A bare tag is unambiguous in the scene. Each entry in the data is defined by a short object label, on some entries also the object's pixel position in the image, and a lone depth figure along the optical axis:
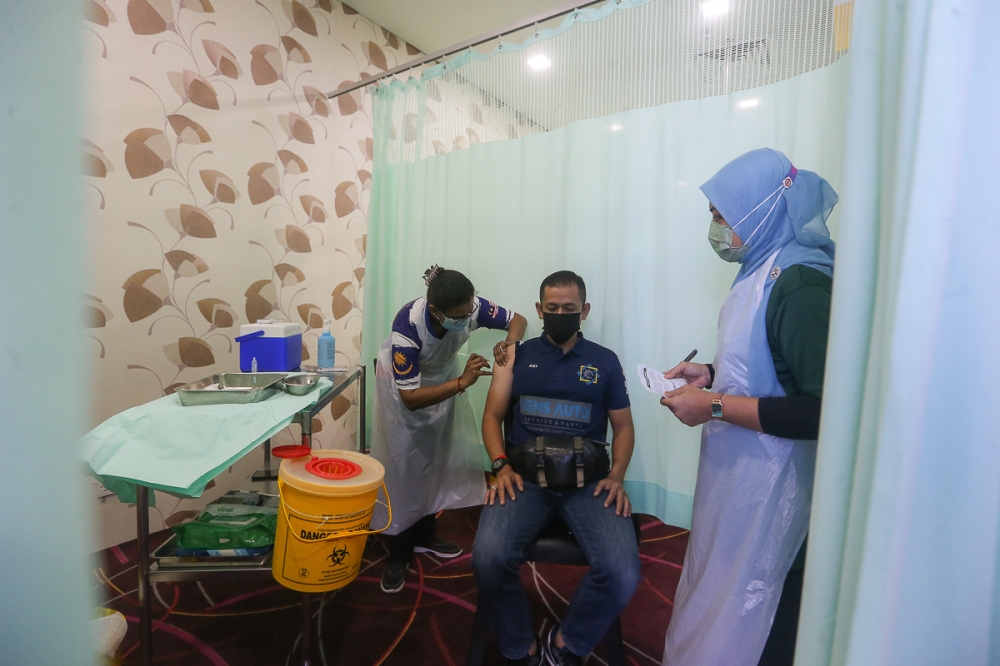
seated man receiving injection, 1.17
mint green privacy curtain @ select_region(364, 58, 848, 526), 1.34
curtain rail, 1.57
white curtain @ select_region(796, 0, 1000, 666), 0.39
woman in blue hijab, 0.86
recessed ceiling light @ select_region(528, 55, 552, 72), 1.65
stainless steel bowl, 1.41
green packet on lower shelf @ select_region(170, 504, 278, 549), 1.23
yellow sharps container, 1.10
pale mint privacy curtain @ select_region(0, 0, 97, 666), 0.24
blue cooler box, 1.81
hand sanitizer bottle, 2.04
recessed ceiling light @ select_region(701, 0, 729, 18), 1.29
